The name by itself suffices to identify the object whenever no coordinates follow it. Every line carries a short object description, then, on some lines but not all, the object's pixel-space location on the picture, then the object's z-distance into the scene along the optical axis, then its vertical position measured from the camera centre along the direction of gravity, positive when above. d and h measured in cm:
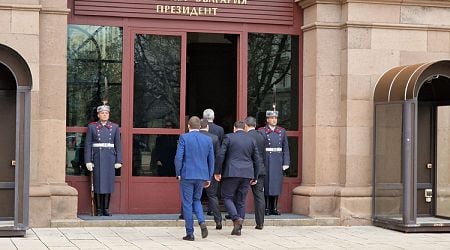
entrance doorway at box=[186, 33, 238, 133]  1731 +122
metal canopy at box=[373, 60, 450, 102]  1417 +100
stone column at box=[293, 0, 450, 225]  1541 +105
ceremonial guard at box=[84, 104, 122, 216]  1477 -31
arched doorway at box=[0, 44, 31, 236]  1262 -3
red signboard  1507 +225
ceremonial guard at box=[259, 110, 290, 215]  1563 -35
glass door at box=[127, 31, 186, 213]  1537 +36
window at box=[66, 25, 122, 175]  1502 +102
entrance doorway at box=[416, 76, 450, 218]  1557 -17
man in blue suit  1277 -45
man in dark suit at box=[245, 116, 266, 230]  1423 -71
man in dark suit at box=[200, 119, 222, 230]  1399 -87
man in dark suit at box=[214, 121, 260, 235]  1344 -48
